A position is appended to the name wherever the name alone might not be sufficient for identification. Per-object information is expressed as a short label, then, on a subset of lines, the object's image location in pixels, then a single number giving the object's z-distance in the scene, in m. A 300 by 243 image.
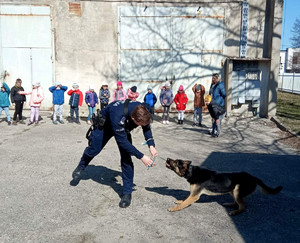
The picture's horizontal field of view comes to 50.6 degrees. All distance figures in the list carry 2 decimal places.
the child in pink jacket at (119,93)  11.62
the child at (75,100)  11.27
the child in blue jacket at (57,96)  11.08
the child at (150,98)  11.79
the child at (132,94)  8.20
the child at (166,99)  11.66
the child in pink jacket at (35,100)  10.77
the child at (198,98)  11.08
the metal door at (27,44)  12.70
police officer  4.21
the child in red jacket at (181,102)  11.62
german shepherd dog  4.32
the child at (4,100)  10.64
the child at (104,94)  11.74
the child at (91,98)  11.48
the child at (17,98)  10.87
